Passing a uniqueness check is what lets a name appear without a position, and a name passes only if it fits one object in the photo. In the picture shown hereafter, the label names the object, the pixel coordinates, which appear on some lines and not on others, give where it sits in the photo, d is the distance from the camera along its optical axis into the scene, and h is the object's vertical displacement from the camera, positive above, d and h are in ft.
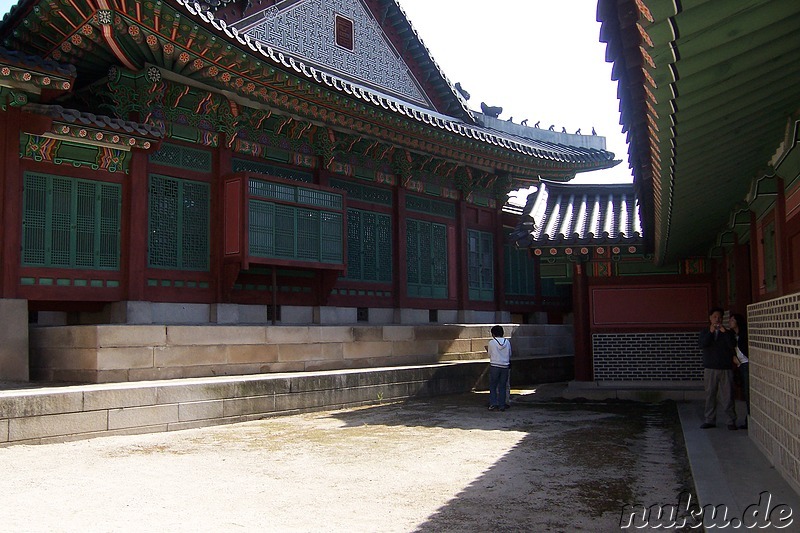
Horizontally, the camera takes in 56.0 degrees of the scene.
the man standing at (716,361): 30.68 -1.82
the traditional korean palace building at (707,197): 12.14 +4.08
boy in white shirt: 40.19 -2.69
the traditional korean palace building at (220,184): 34.58 +8.02
